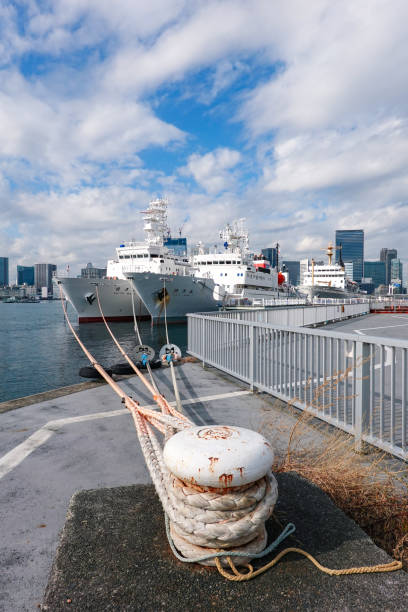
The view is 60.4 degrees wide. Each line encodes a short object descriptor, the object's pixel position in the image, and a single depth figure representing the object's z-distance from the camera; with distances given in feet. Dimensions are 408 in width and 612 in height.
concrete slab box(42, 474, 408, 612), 5.08
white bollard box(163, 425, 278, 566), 5.62
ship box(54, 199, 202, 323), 137.80
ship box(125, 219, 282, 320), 126.21
